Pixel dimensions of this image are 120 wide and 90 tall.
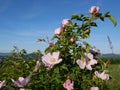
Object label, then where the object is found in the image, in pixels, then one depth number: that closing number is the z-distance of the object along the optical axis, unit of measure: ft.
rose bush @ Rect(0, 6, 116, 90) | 3.95
